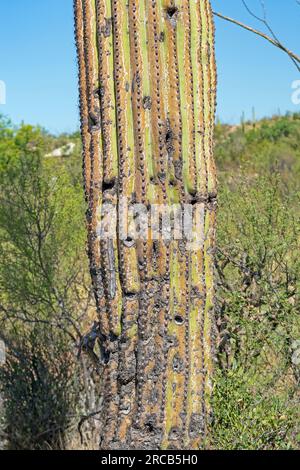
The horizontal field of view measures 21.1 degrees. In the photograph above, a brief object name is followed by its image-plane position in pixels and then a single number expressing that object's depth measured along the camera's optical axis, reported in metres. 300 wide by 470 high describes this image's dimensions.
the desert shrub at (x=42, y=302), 6.61
